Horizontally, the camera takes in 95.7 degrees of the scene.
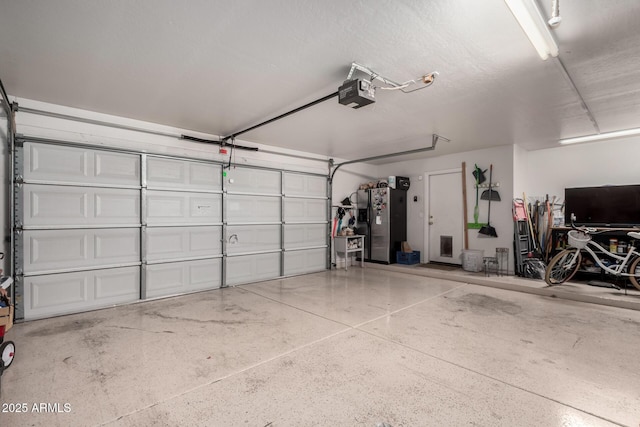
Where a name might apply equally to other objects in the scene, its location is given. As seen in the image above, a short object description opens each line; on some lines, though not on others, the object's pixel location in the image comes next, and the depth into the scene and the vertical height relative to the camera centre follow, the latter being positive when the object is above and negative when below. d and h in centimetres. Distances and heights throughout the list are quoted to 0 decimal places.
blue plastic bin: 679 -99
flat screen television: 492 +17
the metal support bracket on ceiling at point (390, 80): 269 +136
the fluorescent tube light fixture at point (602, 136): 473 +137
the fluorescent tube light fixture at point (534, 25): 181 +130
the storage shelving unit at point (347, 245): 657 -69
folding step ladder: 549 -41
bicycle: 430 -73
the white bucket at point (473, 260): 594 -92
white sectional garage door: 353 -15
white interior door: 654 -4
